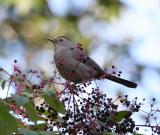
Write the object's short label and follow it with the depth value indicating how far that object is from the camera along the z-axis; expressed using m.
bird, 7.58
